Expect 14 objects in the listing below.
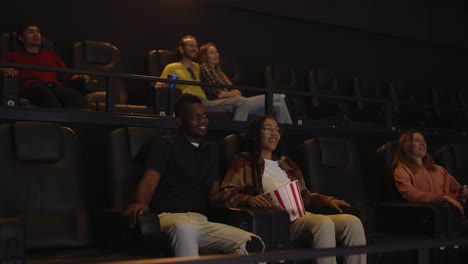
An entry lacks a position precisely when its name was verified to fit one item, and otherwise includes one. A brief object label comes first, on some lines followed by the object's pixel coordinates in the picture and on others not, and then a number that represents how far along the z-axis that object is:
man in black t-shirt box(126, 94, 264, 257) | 3.21
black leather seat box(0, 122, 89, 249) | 3.27
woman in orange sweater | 4.38
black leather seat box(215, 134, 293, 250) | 3.33
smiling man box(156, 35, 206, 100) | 5.29
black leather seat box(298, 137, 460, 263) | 4.12
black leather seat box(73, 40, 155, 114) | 5.36
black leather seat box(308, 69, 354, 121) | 6.39
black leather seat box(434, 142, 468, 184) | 5.05
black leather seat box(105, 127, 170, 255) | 3.25
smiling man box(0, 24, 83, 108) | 4.43
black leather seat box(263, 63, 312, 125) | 6.50
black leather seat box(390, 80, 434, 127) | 7.19
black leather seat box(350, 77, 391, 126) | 6.73
